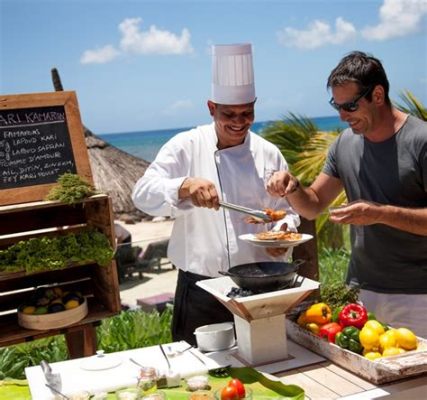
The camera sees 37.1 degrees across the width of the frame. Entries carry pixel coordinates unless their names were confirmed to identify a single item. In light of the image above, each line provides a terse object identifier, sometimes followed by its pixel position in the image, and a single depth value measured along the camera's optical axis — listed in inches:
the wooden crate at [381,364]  90.7
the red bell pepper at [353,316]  102.4
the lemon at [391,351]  94.8
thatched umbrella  406.6
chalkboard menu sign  139.6
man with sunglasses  123.8
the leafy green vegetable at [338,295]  112.9
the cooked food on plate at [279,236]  117.0
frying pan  101.3
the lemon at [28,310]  144.4
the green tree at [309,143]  266.8
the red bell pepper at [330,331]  103.6
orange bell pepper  108.3
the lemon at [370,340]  96.4
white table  91.0
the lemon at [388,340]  96.2
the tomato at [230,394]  84.0
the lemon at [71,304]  145.2
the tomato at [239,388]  84.6
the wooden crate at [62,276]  143.9
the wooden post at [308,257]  181.9
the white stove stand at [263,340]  102.7
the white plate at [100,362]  100.8
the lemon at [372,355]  94.3
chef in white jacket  128.0
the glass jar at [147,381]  90.4
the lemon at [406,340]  96.6
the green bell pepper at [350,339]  98.2
